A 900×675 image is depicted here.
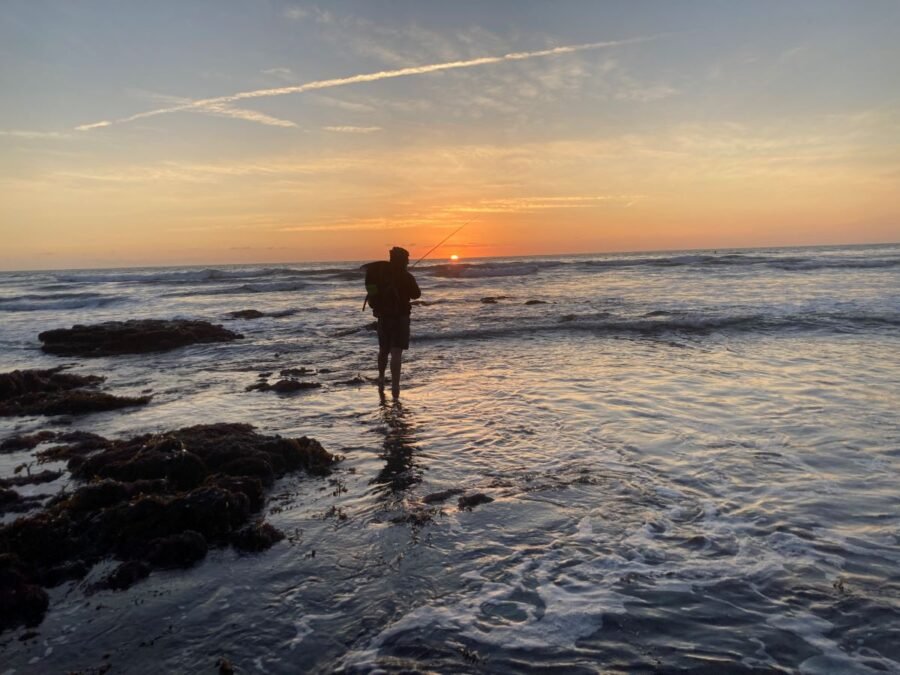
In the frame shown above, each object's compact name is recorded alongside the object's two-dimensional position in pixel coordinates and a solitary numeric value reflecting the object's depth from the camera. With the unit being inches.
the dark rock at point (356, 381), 456.3
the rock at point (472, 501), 206.8
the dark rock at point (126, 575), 160.2
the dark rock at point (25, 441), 301.7
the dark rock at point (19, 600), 144.4
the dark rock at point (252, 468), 237.1
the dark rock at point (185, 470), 228.8
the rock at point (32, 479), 243.0
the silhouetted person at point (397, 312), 395.9
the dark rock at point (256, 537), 181.2
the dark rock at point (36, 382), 434.9
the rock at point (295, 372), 494.4
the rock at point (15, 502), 213.0
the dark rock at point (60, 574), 162.7
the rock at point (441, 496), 213.6
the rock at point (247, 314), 1053.3
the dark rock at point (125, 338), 690.8
